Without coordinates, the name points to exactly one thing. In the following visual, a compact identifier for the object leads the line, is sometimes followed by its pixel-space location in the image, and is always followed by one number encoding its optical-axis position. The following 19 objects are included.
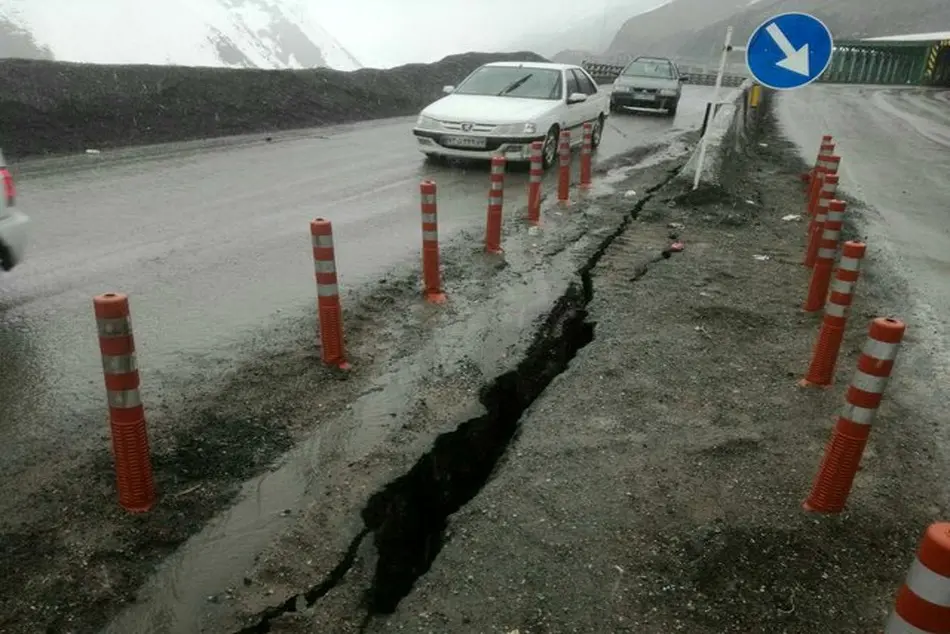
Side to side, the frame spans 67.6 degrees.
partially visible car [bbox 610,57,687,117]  21.05
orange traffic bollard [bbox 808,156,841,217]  8.35
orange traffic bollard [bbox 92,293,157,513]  2.80
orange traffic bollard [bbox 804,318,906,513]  2.99
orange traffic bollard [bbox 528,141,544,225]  8.19
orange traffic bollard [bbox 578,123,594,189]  10.33
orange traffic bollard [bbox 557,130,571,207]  9.12
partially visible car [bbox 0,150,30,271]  4.80
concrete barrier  9.95
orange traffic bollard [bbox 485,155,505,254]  6.69
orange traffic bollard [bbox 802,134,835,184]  9.04
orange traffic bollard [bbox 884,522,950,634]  1.75
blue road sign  7.14
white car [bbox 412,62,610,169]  10.61
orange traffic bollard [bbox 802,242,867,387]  4.19
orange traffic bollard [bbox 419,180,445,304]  5.50
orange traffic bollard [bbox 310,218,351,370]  4.20
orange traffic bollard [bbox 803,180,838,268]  6.47
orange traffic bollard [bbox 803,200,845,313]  5.30
